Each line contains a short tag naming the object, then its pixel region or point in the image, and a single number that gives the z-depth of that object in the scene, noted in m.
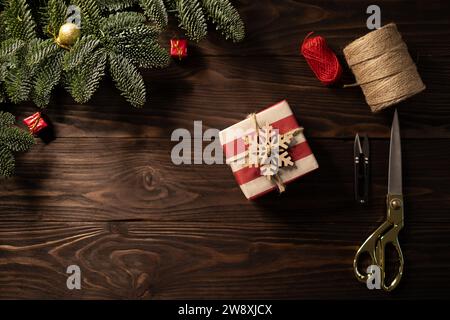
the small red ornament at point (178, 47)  1.44
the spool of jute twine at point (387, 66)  1.34
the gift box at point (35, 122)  1.45
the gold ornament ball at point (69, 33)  1.29
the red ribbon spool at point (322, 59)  1.40
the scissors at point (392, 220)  1.44
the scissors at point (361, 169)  1.45
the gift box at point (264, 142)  1.40
